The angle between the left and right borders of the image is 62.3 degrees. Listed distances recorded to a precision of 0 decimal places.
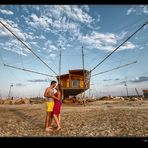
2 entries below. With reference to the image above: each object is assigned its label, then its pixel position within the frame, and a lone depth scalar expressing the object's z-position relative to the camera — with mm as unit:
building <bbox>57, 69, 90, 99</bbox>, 20821
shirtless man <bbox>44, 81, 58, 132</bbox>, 4783
